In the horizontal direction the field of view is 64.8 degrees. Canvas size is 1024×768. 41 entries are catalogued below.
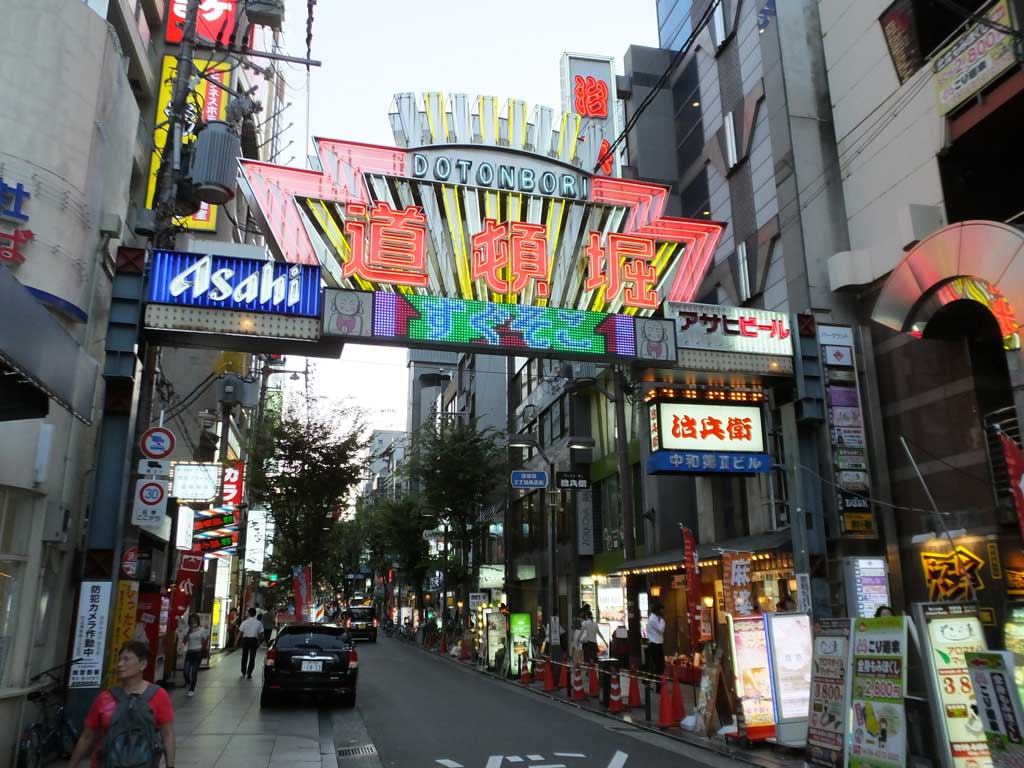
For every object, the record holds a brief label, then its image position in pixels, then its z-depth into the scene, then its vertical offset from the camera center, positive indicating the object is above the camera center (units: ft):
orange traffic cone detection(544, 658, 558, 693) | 64.96 -6.82
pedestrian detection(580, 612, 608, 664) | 64.13 -3.52
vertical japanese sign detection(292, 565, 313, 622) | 119.96 +0.68
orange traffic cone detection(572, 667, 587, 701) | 59.41 -6.92
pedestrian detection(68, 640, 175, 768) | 17.06 -2.67
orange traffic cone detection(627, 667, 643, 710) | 53.21 -6.44
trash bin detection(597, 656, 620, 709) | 53.62 -5.22
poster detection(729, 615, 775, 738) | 38.14 -3.85
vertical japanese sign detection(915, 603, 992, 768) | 26.03 -2.82
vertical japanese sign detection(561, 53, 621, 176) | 106.11 +65.38
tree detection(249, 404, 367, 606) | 120.91 +17.99
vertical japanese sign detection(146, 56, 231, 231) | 70.28 +44.15
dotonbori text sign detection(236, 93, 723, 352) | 49.11 +23.47
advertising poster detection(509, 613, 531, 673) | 77.10 -3.93
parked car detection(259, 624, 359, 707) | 51.96 -4.58
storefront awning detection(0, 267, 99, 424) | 22.15 +7.10
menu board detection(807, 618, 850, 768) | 30.66 -3.90
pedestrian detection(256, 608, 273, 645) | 110.11 -3.49
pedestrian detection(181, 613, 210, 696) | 60.54 -4.43
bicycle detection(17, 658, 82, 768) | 30.48 -5.42
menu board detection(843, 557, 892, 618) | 51.08 +0.38
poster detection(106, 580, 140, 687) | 39.22 -1.01
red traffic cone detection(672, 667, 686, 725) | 45.52 -6.15
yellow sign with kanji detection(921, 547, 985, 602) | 47.78 +1.05
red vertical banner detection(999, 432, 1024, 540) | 35.09 +5.14
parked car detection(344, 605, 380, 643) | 147.43 -5.21
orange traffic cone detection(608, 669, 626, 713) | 52.21 -6.77
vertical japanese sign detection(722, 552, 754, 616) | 46.83 +0.45
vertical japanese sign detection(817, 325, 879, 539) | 55.62 +10.83
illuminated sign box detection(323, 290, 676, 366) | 46.47 +15.47
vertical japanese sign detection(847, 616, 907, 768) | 26.96 -3.49
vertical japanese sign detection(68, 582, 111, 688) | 35.94 -1.72
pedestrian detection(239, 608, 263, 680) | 68.90 -3.81
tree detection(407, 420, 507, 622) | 128.98 +18.96
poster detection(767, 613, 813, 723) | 36.58 -3.20
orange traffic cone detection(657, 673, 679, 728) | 45.09 -6.51
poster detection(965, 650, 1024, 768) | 22.44 -3.18
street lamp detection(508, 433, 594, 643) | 85.81 +8.29
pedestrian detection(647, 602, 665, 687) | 59.67 -3.60
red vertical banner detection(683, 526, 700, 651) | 48.45 +0.07
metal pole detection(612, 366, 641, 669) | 81.00 +10.65
